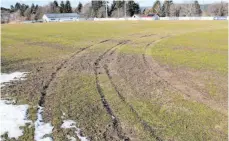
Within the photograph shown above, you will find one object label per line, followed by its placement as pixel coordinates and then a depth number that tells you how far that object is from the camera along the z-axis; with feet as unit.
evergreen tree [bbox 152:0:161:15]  364.15
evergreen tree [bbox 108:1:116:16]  385.70
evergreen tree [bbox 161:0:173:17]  353.10
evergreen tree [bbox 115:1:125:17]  376.89
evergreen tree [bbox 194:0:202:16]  347.44
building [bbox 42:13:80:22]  376.58
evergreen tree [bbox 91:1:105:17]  394.73
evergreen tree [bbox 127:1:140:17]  375.45
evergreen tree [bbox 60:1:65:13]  429.79
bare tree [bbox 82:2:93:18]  400.47
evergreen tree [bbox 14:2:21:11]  499.51
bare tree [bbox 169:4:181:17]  352.49
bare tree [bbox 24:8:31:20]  400.88
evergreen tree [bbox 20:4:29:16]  445.33
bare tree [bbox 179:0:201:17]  347.15
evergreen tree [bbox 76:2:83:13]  458.91
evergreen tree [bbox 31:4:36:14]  432.41
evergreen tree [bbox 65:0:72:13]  429.79
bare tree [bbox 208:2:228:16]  337.11
